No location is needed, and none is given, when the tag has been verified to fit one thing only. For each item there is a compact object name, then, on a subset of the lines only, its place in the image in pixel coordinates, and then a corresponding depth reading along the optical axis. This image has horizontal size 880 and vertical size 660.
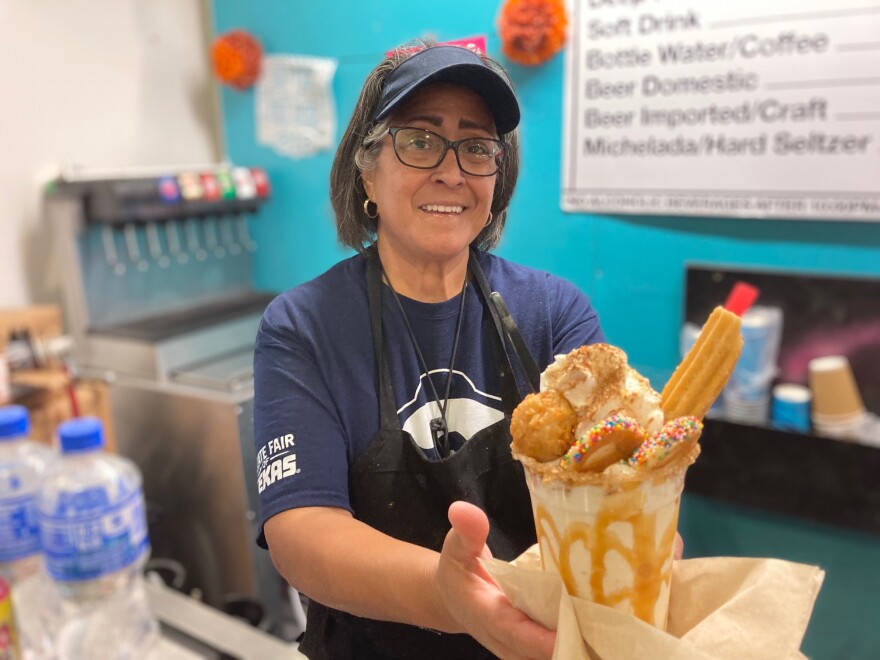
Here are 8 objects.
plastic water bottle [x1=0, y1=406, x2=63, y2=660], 1.07
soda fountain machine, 1.84
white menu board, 1.58
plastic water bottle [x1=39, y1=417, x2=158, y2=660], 1.04
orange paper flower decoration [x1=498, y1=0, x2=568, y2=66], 1.41
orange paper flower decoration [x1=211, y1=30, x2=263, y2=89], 1.86
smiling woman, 0.70
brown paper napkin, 0.59
